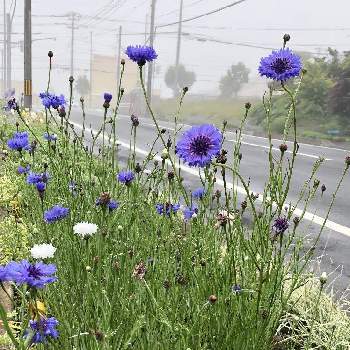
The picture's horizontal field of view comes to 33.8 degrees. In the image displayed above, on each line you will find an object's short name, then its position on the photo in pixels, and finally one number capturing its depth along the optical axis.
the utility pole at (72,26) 83.06
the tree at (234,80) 66.25
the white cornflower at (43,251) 1.74
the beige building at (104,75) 103.49
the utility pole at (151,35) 37.47
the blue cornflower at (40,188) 2.36
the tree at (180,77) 73.39
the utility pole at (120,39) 72.84
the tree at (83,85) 91.75
